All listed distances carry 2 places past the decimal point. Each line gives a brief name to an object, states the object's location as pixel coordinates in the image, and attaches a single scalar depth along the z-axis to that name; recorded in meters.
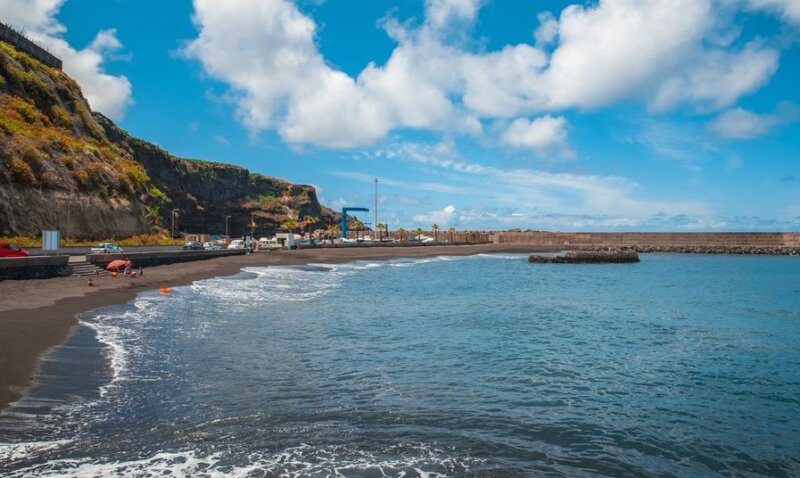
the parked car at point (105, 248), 41.12
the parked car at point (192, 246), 67.09
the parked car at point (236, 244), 81.46
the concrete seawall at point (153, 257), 35.97
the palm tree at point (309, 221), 146.25
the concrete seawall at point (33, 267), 26.23
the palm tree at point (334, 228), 151.65
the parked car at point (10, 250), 30.13
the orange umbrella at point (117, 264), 34.75
